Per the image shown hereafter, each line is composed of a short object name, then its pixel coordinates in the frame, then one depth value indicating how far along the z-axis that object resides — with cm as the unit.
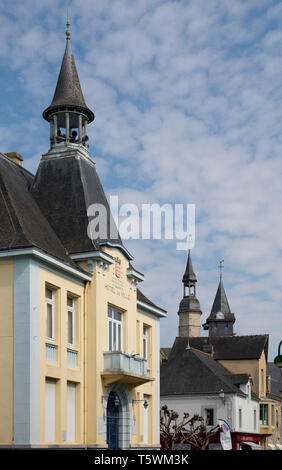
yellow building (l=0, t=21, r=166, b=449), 2200
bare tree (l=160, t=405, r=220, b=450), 4215
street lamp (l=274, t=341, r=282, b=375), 2064
